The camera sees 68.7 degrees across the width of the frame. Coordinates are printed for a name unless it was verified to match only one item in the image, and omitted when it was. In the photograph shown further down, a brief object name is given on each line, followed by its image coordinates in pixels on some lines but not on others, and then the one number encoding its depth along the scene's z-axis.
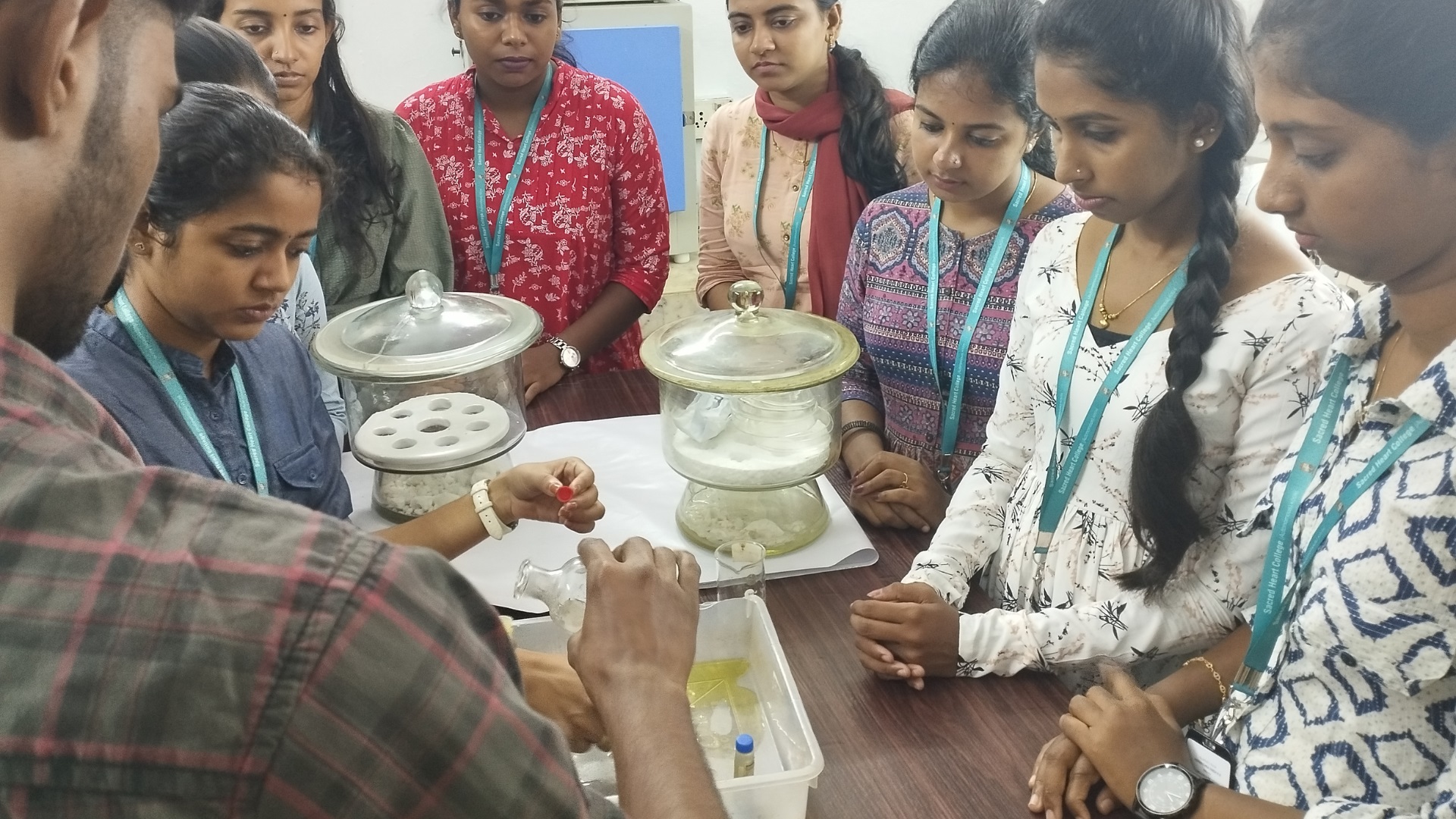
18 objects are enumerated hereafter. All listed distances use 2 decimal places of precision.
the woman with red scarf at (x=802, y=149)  2.29
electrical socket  4.09
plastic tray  0.98
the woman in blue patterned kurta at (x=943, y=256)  1.64
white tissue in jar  1.43
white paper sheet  1.48
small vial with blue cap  1.02
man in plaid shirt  0.45
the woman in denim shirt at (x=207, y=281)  1.25
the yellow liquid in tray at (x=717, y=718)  1.05
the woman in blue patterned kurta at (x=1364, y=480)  0.93
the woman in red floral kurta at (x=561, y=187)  2.23
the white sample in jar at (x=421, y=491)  1.58
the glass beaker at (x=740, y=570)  1.27
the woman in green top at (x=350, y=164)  1.96
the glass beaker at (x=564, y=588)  1.15
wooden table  1.07
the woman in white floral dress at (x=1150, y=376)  1.23
